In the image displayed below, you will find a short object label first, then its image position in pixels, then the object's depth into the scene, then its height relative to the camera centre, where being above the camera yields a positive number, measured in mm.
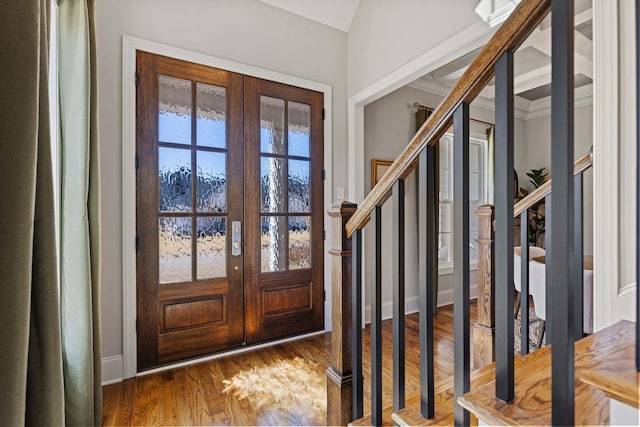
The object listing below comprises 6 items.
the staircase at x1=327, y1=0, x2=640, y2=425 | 588 -246
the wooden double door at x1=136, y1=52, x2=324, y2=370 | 2348 +18
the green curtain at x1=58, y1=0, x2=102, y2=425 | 1587 +9
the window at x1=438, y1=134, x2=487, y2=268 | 3998 +185
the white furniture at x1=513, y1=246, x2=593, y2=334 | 1919 -489
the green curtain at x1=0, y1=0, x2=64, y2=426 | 859 -42
